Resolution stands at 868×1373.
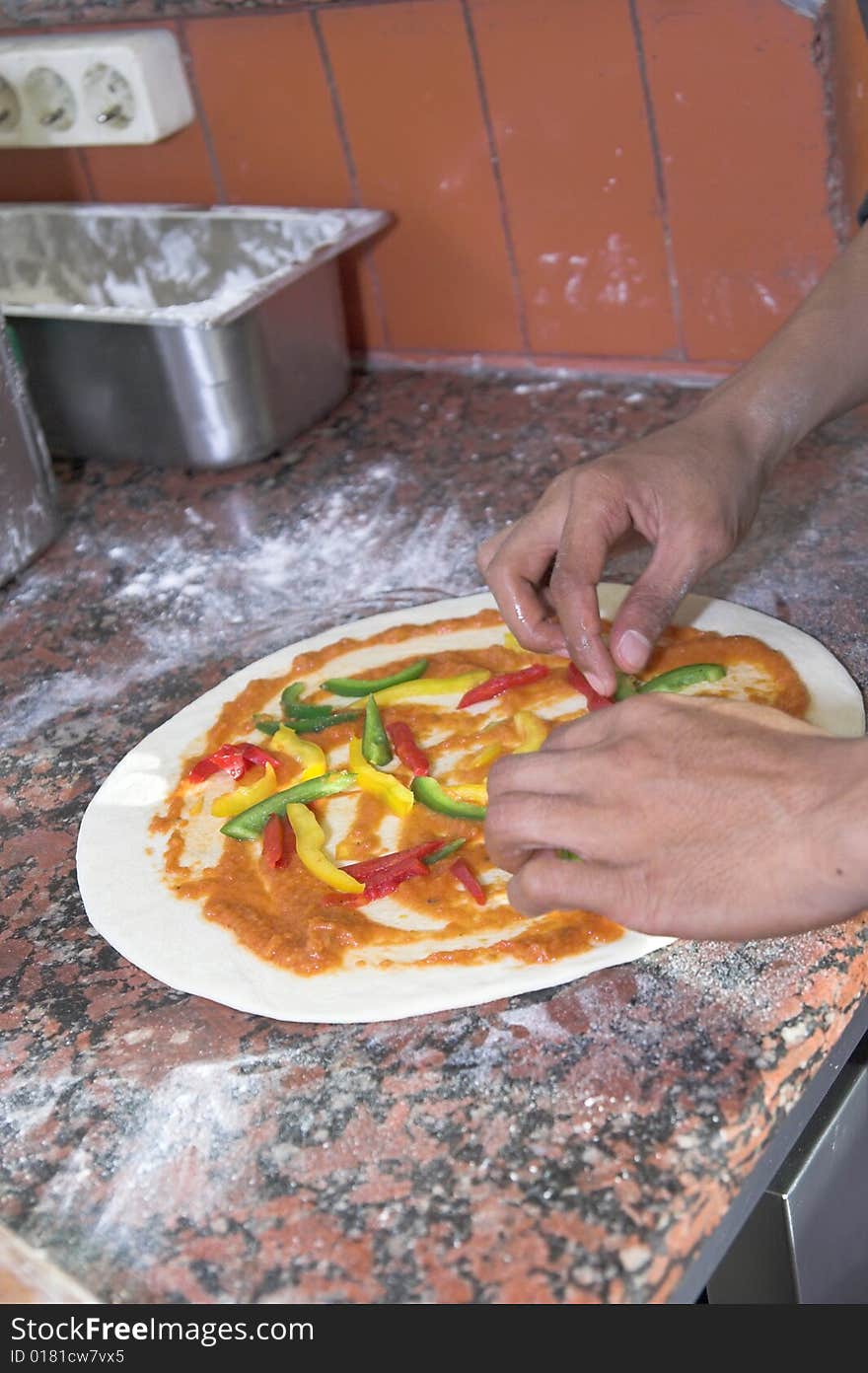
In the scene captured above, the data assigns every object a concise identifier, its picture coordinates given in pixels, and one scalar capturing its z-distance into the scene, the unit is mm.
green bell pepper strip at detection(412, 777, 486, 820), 1381
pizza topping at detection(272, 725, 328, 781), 1489
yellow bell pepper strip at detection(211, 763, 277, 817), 1460
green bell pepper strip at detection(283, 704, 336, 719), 1575
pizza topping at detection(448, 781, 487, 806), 1417
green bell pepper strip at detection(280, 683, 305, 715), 1598
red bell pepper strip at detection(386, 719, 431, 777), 1463
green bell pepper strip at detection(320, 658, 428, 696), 1601
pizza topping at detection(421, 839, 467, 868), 1336
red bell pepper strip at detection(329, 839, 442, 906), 1302
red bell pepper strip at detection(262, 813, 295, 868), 1363
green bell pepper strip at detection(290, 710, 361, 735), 1563
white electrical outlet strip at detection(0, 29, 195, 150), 2295
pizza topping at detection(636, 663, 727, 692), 1493
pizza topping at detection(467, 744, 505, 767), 1466
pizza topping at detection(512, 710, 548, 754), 1451
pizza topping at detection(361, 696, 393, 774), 1487
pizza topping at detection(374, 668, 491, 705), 1580
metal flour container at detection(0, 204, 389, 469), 2008
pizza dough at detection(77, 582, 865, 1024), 1169
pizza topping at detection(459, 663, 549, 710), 1563
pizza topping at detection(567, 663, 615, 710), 1497
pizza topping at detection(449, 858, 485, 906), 1272
